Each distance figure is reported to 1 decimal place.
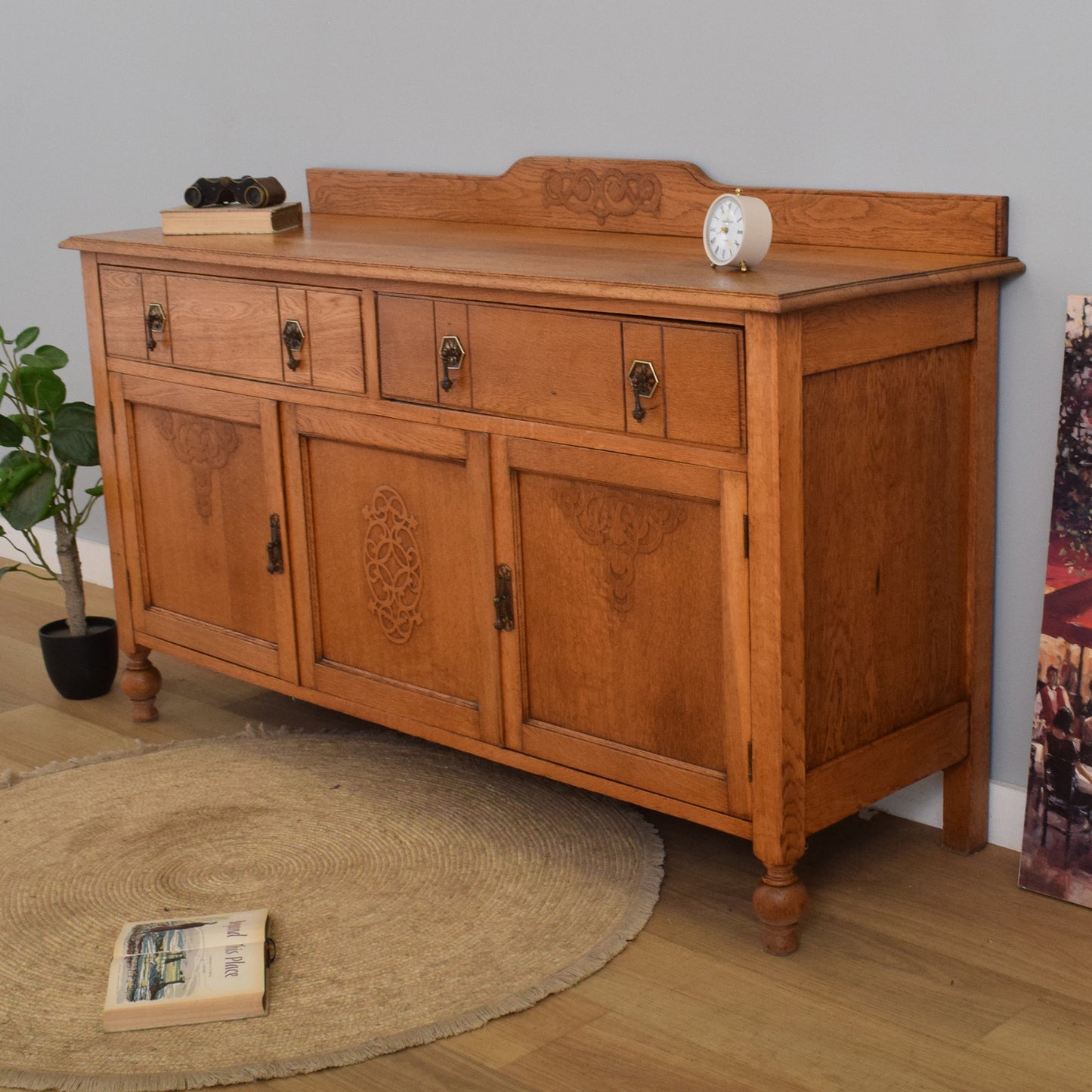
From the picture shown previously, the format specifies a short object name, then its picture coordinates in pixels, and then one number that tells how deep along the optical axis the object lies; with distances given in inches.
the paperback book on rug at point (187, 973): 81.4
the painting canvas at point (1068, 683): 88.6
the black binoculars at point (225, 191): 118.6
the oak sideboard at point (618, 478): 81.9
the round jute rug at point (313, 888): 80.4
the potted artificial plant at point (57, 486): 124.3
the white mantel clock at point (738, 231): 82.8
